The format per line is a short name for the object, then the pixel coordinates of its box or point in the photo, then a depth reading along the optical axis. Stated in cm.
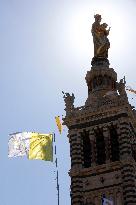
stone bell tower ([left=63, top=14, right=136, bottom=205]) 6028
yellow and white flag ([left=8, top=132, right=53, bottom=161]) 5881
